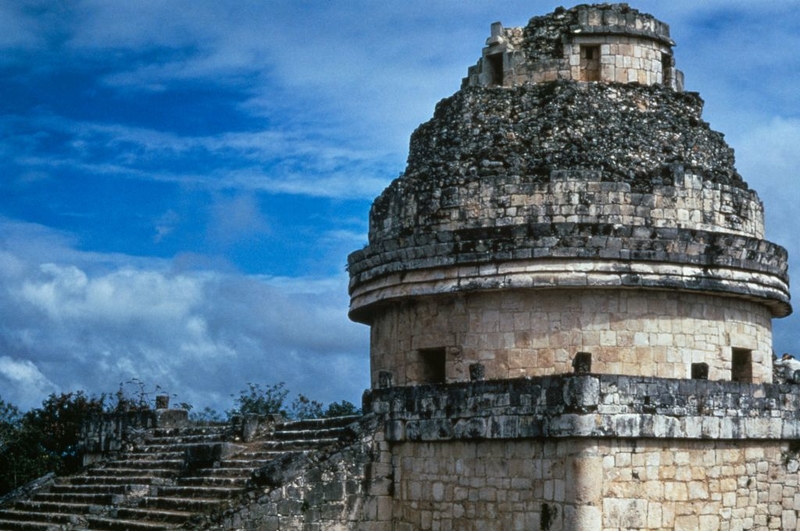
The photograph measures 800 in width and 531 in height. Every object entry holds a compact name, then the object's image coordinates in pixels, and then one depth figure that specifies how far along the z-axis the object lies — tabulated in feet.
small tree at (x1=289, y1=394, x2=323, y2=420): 119.96
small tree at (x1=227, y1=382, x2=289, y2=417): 125.18
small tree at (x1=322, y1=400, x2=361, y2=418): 127.95
